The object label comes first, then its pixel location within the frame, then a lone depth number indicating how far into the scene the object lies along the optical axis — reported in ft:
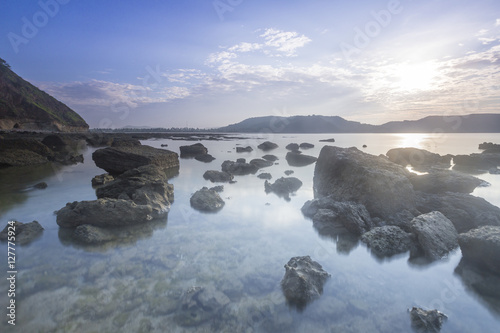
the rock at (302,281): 16.29
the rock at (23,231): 24.02
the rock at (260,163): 74.28
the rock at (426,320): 14.21
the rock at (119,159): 56.59
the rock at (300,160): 86.00
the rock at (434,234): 22.43
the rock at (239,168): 62.54
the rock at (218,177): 53.65
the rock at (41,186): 44.50
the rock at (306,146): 172.18
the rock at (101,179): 47.64
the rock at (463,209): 26.61
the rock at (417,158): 84.32
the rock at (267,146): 155.12
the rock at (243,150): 132.77
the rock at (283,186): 43.87
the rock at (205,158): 90.29
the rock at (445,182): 36.37
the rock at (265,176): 57.00
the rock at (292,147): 155.11
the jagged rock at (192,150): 112.23
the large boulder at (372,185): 30.53
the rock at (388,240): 22.91
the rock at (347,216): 27.17
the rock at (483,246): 19.49
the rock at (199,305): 14.53
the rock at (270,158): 91.87
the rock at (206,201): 34.82
